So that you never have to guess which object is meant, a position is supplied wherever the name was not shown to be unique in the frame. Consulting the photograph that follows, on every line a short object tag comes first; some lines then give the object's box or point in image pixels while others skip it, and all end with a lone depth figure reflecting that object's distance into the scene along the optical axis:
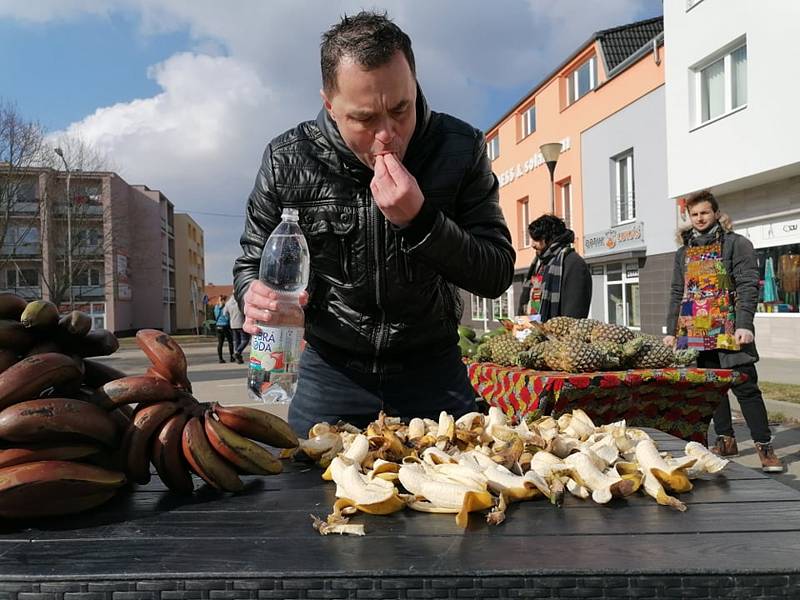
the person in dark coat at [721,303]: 4.96
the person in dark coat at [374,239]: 1.74
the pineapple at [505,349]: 4.46
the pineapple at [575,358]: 3.75
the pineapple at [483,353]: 5.00
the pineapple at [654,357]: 3.95
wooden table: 0.94
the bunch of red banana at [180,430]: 1.38
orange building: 17.77
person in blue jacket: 16.57
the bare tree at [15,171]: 23.80
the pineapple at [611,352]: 3.83
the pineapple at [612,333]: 4.18
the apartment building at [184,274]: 68.12
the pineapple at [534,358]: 4.07
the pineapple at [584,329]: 4.35
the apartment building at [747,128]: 12.32
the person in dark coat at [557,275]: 5.46
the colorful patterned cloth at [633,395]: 3.59
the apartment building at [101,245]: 31.02
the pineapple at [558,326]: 4.58
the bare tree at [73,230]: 31.47
